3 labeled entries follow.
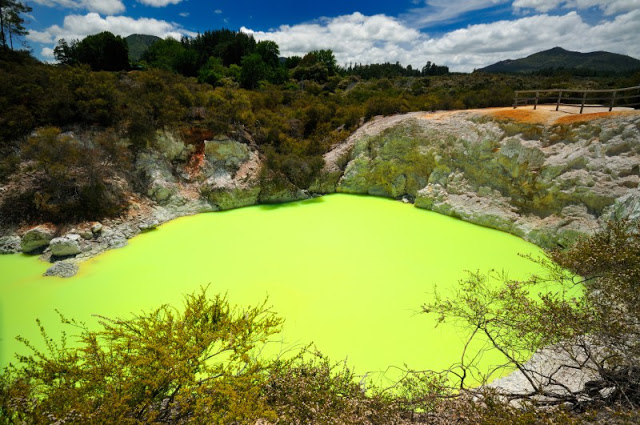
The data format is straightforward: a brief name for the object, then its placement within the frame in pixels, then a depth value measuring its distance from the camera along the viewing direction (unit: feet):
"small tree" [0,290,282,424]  11.12
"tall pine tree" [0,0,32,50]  72.02
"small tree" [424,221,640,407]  13.79
